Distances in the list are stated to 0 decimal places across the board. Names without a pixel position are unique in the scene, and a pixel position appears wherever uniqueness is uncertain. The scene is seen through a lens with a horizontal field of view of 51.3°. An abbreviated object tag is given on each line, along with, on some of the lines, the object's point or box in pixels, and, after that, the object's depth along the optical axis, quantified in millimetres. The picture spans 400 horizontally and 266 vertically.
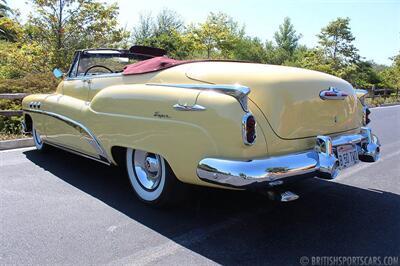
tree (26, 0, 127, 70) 14562
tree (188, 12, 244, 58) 23828
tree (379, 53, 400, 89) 39906
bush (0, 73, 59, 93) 8977
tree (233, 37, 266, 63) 39031
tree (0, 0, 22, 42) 14438
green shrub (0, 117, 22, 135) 7649
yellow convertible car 3012
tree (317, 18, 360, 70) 33812
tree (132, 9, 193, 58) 31178
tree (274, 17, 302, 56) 55438
